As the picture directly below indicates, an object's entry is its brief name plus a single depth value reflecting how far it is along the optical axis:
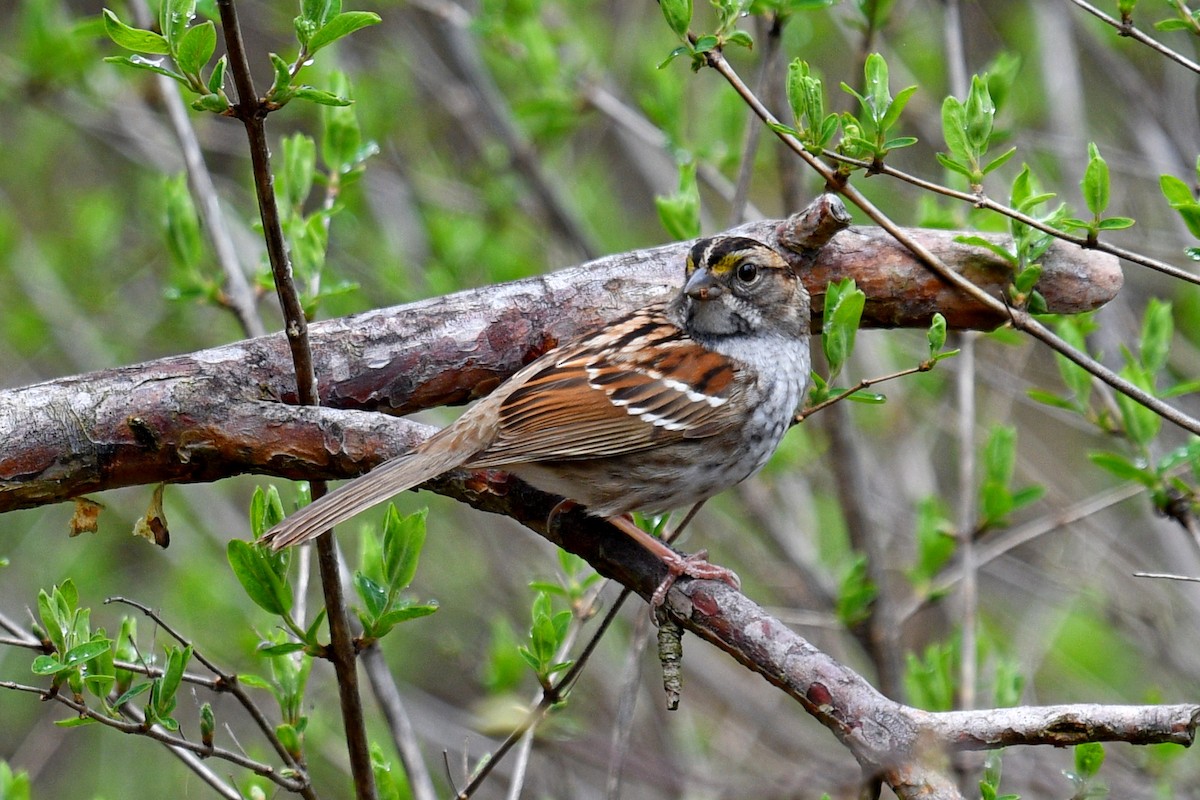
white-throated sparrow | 6.00
